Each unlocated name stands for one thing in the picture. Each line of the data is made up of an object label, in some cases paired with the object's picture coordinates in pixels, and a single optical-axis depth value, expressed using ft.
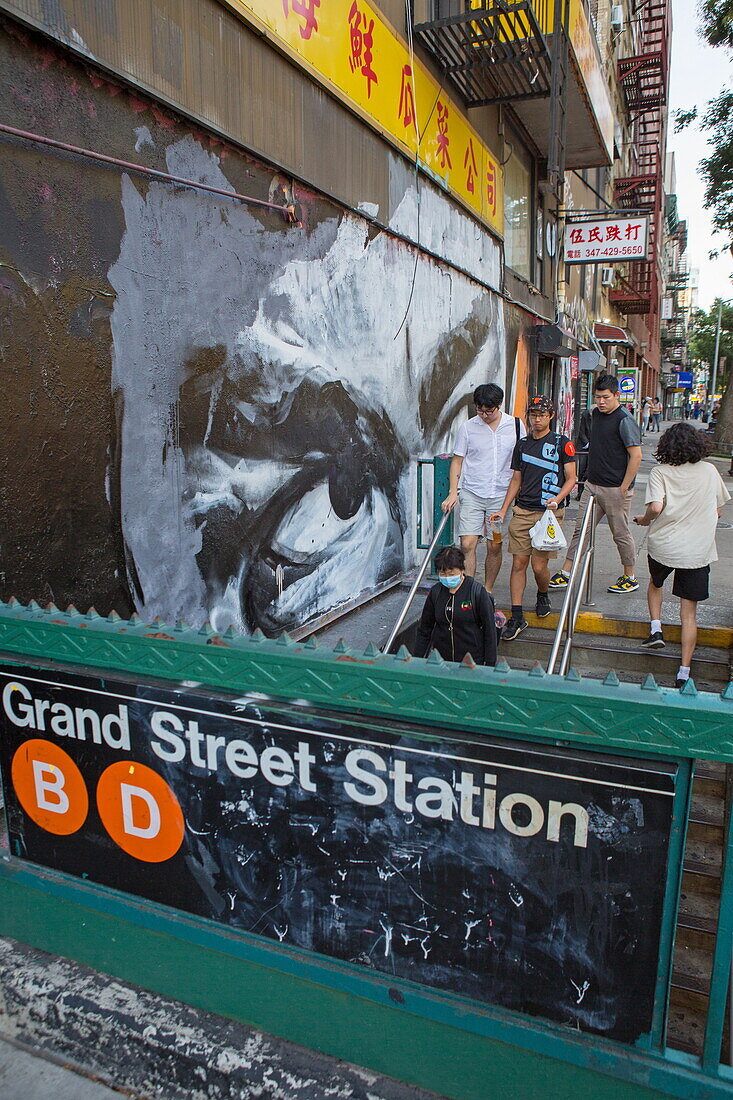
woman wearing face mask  13.48
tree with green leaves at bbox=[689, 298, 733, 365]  191.57
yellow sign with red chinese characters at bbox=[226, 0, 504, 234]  16.25
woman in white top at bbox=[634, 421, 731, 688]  15.24
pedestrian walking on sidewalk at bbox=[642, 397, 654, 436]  119.55
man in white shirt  18.28
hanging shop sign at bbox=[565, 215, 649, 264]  45.75
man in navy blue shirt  17.22
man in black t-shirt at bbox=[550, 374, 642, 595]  19.07
